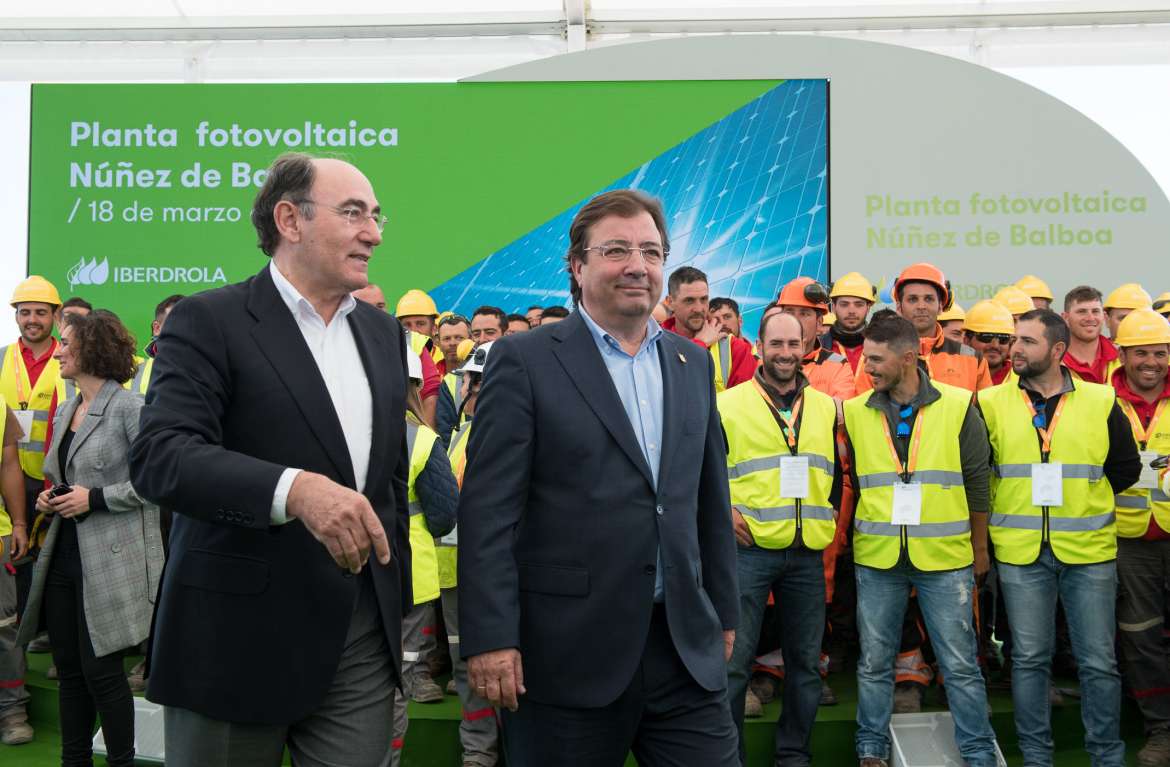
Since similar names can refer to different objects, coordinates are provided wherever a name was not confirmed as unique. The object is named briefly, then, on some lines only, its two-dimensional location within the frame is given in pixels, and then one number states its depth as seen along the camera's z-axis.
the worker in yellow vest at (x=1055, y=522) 5.30
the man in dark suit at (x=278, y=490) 2.33
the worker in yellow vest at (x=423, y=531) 4.06
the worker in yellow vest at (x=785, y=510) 5.45
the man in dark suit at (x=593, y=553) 2.76
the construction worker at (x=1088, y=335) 7.45
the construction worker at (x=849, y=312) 7.61
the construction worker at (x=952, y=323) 8.73
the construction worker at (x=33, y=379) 7.16
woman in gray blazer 4.97
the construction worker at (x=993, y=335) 7.64
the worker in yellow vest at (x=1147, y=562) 5.66
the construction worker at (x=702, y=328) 6.93
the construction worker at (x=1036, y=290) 9.82
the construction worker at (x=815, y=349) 6.68
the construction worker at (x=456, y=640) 5.57
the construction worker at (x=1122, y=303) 8.82
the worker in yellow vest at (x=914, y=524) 5.32
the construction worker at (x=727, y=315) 8.21
